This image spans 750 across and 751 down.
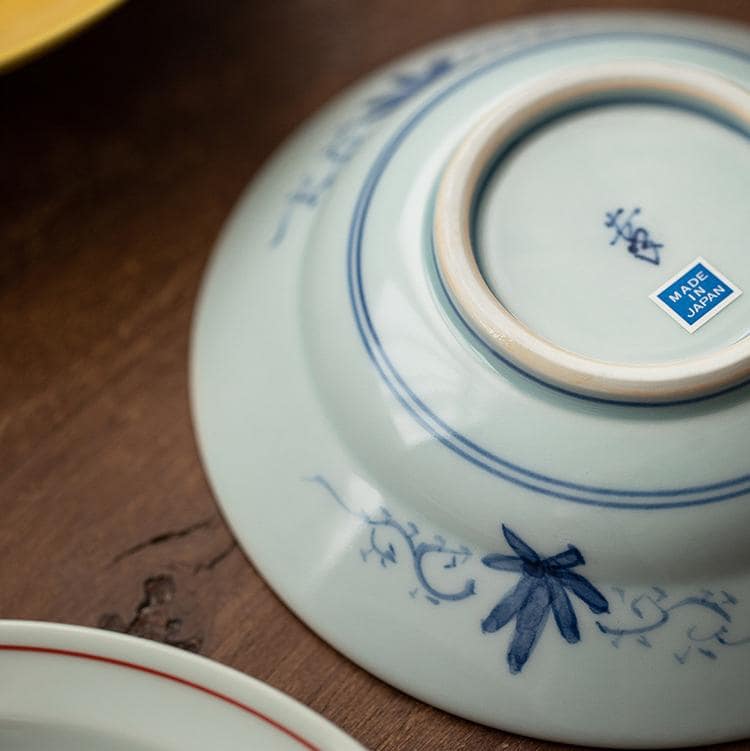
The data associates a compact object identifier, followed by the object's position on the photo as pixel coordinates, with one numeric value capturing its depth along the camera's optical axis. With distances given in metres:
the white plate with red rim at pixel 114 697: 0.47
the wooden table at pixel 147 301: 0.58
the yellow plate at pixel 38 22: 0.57
